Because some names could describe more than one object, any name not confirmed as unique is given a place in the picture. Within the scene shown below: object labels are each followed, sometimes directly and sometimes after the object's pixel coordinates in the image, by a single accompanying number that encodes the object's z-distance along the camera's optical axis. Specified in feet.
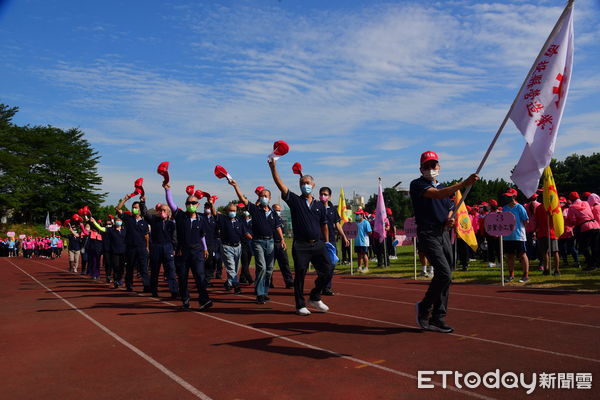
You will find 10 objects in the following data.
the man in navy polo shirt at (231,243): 38.37
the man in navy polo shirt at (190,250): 29.78
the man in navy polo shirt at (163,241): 36.29
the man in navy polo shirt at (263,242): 31.94
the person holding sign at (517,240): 37.37
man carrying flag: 20.33
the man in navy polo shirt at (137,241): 41.29
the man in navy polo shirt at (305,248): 26.22
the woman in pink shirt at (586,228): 42.50
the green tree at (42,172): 223.10
